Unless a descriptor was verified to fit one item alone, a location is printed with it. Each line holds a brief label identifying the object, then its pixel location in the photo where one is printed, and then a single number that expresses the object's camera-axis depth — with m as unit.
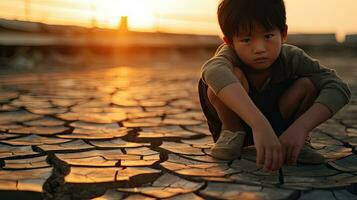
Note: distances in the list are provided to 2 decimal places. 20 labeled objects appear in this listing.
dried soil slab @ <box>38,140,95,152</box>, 1.95
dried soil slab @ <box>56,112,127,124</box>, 2.76
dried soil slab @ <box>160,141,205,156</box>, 1.92
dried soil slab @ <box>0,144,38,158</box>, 1.83
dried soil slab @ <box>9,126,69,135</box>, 2.32
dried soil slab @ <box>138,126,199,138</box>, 2.30
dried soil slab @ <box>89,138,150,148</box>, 2.04
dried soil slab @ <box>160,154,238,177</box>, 1.57
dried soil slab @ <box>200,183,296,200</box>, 1.33
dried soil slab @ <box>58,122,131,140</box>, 2.25
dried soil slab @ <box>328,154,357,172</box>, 1.67
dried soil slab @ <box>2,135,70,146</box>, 2.05
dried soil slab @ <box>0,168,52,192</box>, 1.41
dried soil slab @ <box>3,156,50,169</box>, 1.66
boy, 1.46
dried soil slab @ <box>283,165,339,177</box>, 1.58
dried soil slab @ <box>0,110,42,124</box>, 2.67
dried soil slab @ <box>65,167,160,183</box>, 1.50
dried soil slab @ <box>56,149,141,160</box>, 1.81
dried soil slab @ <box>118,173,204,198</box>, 1.36
